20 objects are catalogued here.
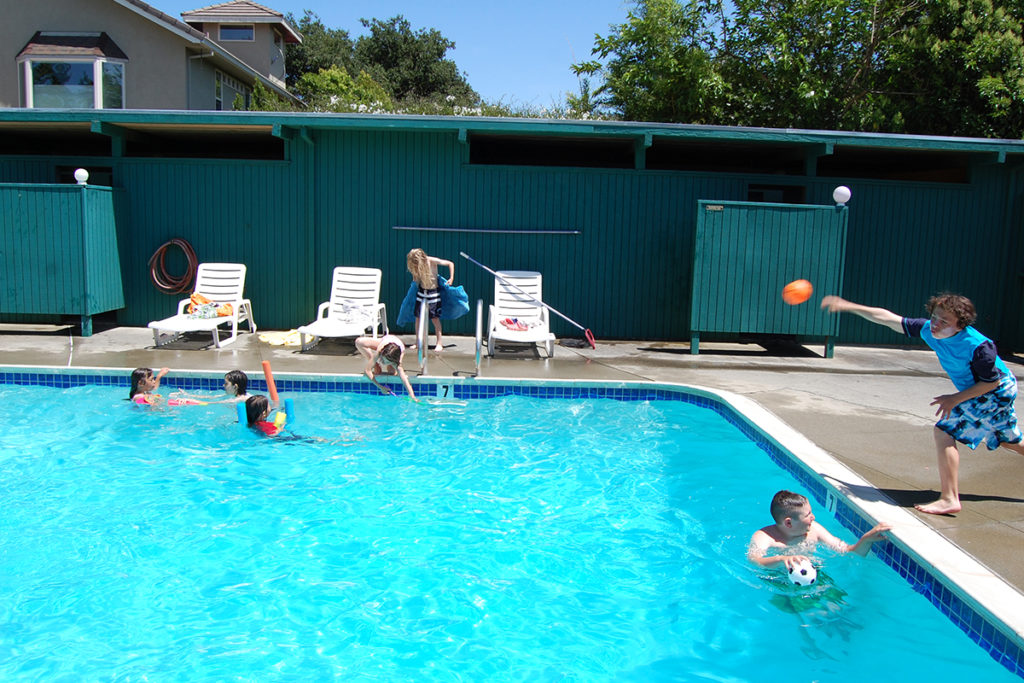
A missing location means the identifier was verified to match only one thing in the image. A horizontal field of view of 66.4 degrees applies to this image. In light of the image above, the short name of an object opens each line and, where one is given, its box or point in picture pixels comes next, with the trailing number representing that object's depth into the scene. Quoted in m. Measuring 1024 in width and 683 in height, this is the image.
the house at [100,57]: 18.48
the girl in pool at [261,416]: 5.95
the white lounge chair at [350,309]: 8.28
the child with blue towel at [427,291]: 8.30
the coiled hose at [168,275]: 9.66
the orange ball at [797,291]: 5.39
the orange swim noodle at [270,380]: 6.28
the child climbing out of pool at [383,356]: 6.91
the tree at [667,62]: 19.11
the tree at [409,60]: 40.06
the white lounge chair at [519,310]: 8.47
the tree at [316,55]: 39.22
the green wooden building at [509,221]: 9.77
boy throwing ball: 3.82
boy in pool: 3.77
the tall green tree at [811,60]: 18.19
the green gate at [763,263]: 8.70
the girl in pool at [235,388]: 6.35
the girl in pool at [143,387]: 6.37
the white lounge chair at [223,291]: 8.85
